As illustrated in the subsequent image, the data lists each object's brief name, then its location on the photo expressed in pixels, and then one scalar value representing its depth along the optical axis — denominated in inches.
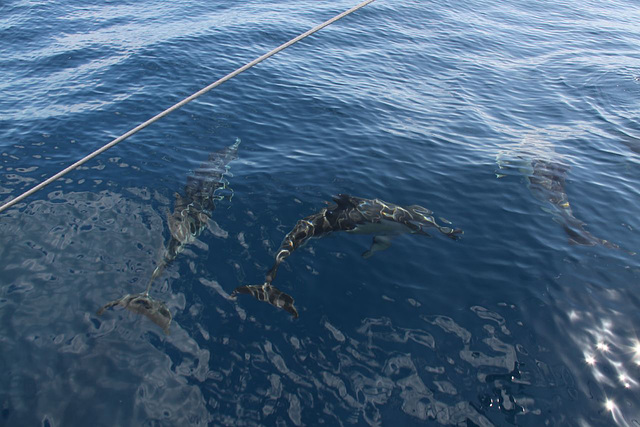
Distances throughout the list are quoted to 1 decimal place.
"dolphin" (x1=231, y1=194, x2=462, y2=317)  368.0
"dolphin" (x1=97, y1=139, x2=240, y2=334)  303.6
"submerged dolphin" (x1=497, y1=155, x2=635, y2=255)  385.1
